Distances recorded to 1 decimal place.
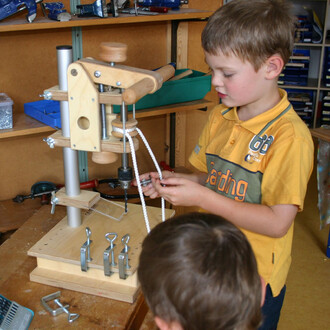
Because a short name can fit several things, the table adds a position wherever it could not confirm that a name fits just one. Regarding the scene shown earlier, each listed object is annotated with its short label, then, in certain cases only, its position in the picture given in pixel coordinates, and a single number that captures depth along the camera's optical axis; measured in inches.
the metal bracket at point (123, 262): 41.0
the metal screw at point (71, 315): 38.4
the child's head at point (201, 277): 24.9
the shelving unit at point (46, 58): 66.4
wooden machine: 39.7
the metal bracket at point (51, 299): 38.9
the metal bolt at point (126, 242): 41.5
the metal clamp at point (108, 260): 41.1
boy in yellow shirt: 40.1
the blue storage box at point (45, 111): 62.0
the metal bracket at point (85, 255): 41.6
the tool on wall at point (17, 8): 58.2
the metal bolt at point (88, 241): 42.5
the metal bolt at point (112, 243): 41.9
